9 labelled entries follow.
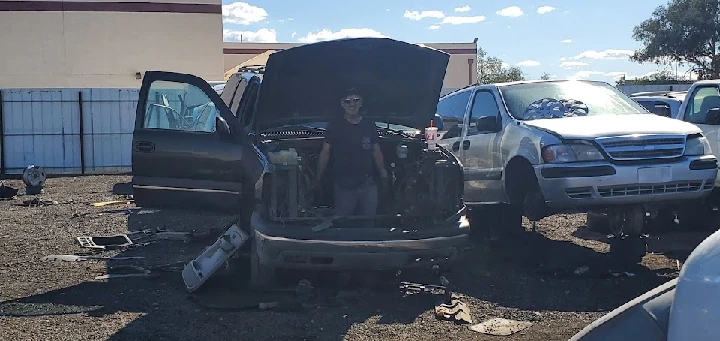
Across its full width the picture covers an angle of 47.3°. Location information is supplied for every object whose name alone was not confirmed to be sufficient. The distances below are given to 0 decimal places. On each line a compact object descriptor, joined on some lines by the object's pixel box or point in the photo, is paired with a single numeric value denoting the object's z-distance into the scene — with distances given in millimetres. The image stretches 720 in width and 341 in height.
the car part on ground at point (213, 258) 6570
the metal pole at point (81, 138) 18766
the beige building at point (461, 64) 40000
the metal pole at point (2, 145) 18344
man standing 7016
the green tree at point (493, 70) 54656
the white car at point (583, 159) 7441
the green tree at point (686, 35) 40000
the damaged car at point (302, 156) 6238
